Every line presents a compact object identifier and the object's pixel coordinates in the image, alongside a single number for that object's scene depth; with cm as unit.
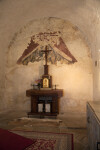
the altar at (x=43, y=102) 612
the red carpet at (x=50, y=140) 351
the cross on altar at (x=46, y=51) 668
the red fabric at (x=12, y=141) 212
